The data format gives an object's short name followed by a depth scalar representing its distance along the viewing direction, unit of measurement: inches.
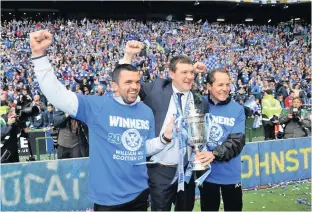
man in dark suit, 144.8
